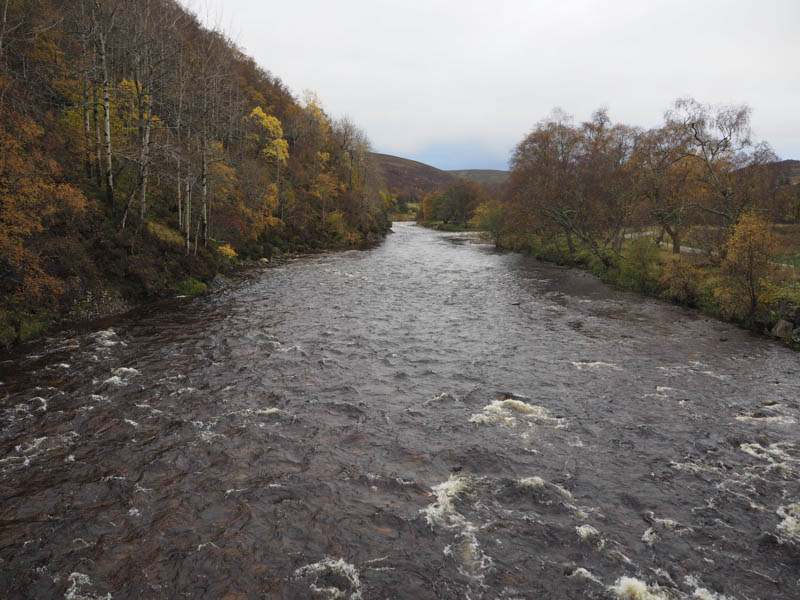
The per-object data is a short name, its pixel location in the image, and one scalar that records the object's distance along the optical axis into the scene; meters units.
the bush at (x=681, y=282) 24.12
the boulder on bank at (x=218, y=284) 24.76
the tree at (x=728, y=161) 29.06
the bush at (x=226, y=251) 30.99
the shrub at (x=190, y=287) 22.88
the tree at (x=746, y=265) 18.41
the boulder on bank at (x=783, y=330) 17.83
